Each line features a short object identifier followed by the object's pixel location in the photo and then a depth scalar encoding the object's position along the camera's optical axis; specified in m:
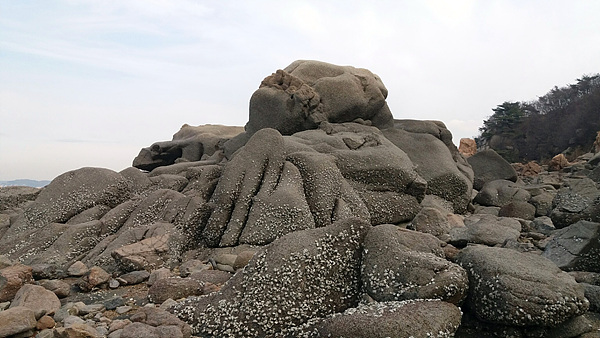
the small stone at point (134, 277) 7.96
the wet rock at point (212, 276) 7.70
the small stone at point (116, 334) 5.51
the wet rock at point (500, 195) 16.11
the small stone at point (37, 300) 6.26
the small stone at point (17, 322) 5.44
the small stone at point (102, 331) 5.73
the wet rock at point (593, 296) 6.54
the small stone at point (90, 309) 6.52
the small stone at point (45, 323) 5.94
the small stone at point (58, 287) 7.38
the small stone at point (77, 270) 8.40
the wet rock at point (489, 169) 19.75
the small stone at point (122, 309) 6.64
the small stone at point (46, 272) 8.16
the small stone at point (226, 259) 8.70
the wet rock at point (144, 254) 8.43
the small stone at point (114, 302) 6.89
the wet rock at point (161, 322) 5.47
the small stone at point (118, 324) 5.85
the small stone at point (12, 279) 7.09
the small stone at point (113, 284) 7.82
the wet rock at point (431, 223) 10.56
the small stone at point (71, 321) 5.94
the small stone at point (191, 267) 8.48
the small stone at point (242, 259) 8.26
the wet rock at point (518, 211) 13.85
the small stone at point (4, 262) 8.18
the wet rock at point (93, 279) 7.76
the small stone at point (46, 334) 5.46
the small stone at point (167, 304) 6.51
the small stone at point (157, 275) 7.94
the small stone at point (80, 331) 5.29
